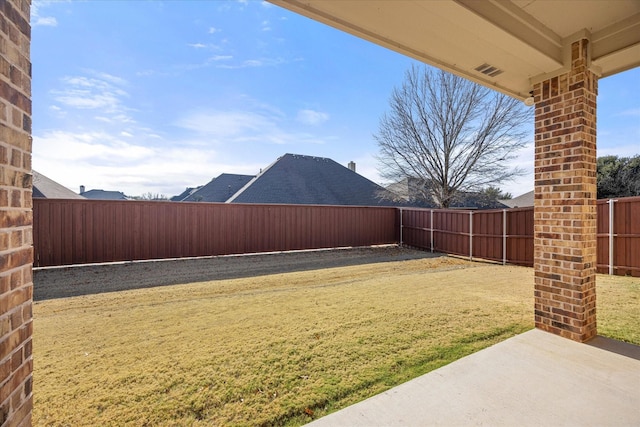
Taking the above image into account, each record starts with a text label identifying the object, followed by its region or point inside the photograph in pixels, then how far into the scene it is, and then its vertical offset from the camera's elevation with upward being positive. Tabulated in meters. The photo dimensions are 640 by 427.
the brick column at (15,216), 1.00 -0.01
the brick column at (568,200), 2.69 +0.10
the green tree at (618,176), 15.47 +1.86
